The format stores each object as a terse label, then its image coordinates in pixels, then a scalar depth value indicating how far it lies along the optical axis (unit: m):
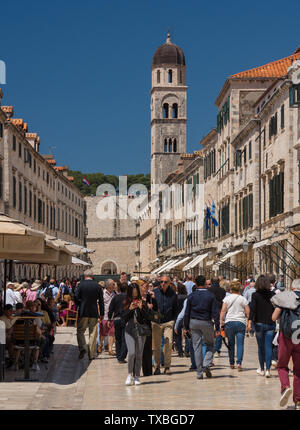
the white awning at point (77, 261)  35.24
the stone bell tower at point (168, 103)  99.18
